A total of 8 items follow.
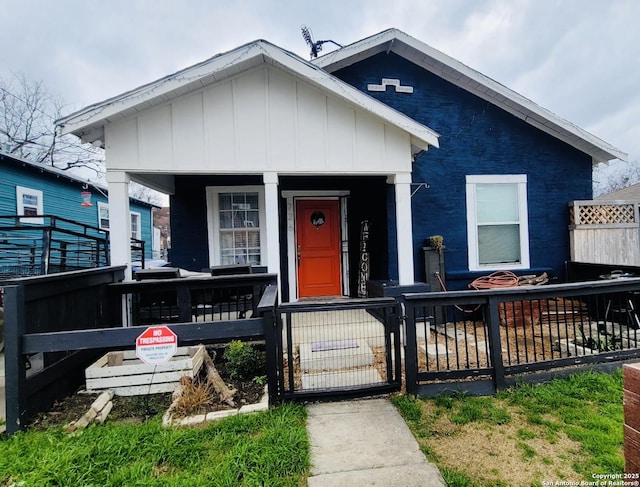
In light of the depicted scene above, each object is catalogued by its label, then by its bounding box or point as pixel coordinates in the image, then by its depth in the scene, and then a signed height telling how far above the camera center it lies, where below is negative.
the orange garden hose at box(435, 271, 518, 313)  5.65 -0.71
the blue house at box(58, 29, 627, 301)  5.62 +0.93
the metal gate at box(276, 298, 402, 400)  2.84 -1.14
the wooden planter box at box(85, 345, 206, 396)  3.21 -1.26
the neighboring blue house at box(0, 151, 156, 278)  7.87 +1.58
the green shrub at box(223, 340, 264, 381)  3.43 -1.23
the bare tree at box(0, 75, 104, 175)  18.42 +7.33
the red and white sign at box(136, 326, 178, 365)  2.63 -0.78
